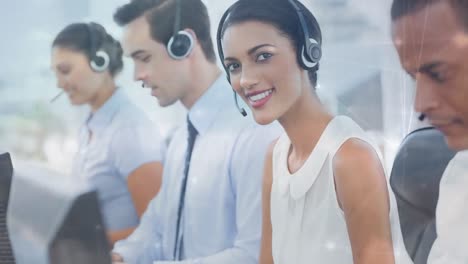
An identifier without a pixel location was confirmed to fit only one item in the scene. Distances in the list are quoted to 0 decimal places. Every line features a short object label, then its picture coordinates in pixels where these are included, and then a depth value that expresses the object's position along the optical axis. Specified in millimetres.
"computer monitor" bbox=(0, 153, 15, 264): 1812
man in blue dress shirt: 1710
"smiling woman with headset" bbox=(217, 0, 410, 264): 1625
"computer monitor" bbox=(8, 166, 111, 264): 1675
